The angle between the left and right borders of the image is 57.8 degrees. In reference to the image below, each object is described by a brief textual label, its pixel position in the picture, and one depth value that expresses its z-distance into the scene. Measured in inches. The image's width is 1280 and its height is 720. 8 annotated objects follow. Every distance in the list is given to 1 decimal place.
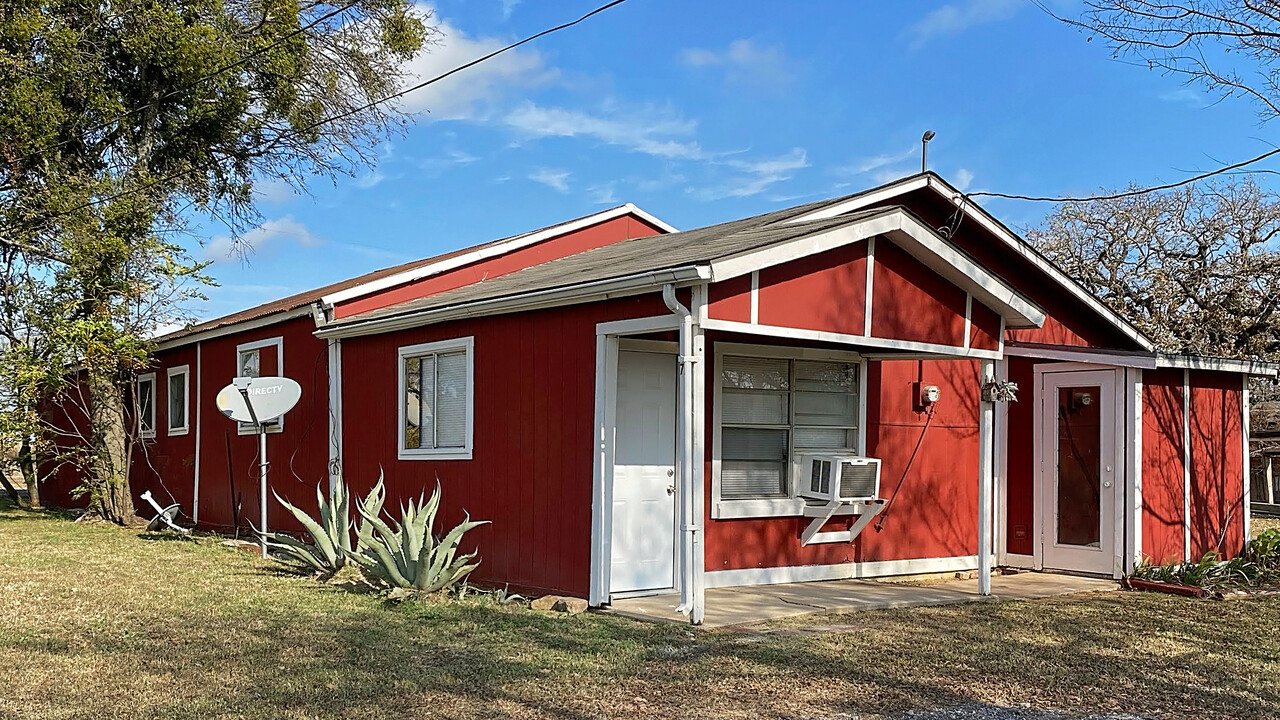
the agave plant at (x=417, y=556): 360.8
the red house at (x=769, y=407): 356.2
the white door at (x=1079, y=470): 458.3
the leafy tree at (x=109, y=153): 645.9
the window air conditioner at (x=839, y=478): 421.1
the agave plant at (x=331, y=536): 403.5
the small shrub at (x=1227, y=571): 441.1
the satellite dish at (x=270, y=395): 482.0
